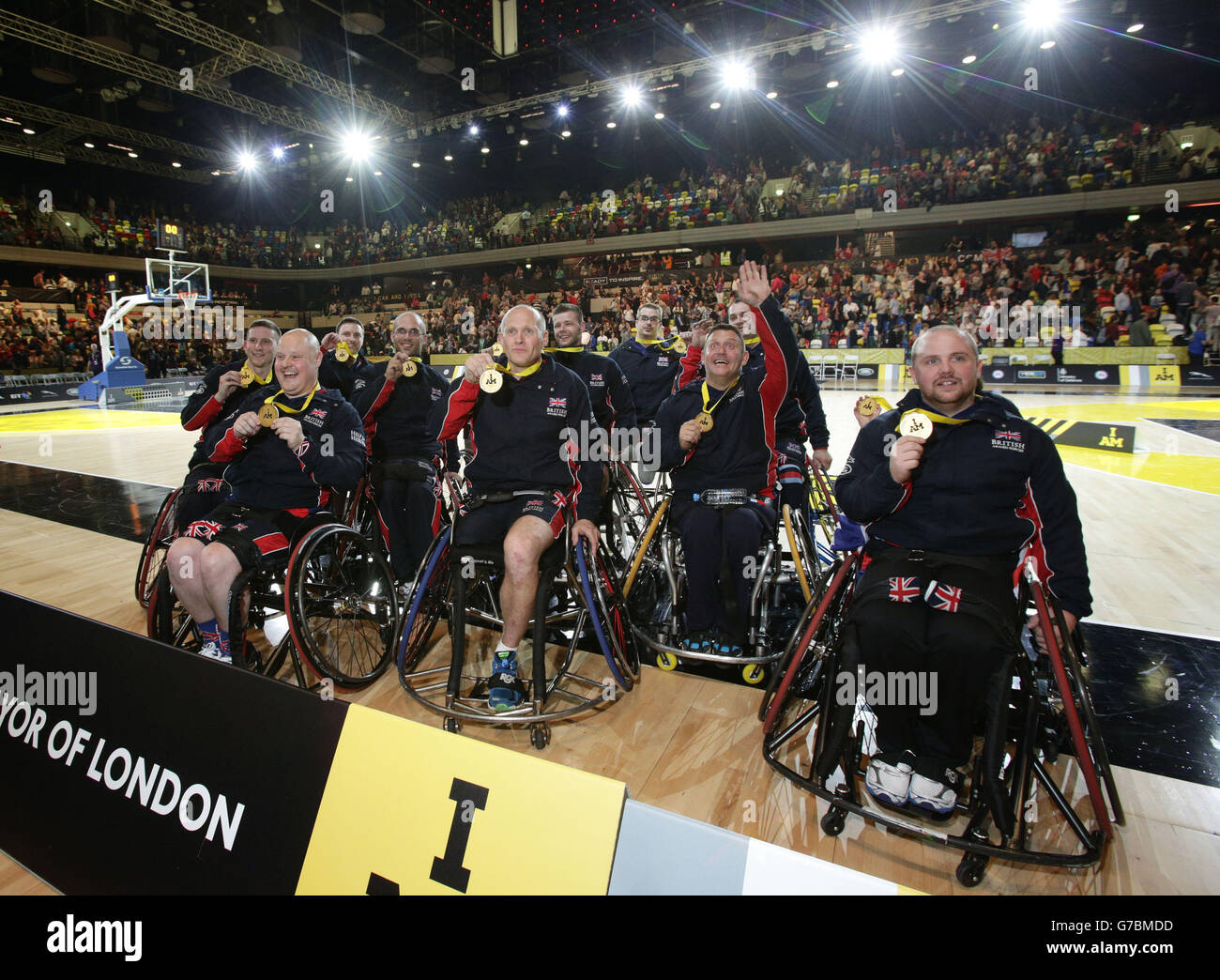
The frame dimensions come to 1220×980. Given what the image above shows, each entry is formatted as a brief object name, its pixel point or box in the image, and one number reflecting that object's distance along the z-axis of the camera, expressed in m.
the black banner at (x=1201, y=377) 11.80
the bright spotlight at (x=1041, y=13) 12.35
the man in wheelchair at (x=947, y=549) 1.79
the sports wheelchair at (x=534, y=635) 2.28
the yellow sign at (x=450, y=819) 1.07
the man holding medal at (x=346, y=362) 4.13
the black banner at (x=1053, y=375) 12.69
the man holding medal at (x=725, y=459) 2.73
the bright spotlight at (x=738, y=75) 14.04
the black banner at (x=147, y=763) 1.34
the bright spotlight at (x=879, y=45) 12.77
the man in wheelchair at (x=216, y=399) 3.13
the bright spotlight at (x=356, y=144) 17.55
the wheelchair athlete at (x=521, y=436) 2.54
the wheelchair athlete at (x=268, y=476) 2.42
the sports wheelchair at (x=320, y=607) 2.29
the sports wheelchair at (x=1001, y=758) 1.63
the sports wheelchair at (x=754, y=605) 2.67
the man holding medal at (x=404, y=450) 3.67
